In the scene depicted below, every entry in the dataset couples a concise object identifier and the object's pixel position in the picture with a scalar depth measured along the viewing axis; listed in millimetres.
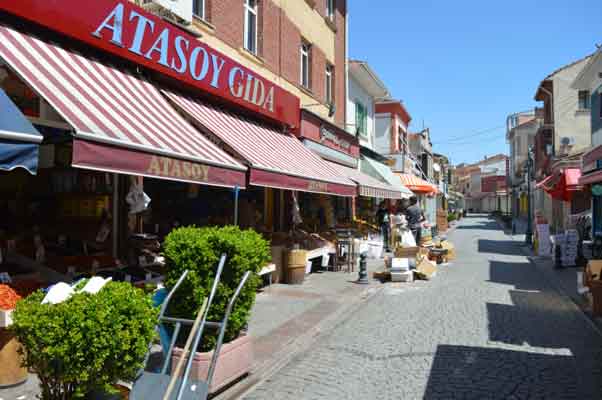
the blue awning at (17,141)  4178
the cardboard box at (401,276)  11648
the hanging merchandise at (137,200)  6445
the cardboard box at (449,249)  15719
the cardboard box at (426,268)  12008
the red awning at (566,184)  15520
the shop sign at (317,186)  9934
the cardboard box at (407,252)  12586
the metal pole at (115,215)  8086
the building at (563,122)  30406
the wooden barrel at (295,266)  10664
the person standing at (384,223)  18739
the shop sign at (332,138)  15188
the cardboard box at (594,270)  8289
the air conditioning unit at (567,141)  30375
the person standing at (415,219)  16375
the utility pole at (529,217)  22094
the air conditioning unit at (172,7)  8328
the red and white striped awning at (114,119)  5032
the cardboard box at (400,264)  11711
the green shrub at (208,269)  4668
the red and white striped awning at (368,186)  14328
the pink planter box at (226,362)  4477
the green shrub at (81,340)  2943
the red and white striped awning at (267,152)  8211
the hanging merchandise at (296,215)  12470
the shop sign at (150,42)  6266
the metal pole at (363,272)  11208
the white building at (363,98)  21312
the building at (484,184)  87500
